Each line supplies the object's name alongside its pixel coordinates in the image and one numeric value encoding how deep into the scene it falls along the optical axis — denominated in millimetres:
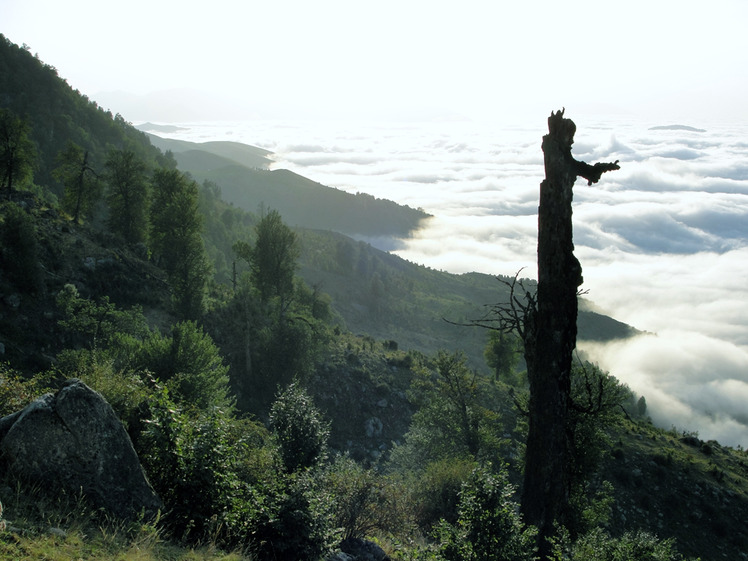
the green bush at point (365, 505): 16172
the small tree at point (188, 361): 27684
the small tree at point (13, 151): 46438
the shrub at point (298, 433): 15461
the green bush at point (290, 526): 11383
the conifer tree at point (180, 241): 44594
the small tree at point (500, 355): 66438
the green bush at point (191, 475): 11000
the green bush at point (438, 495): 20328
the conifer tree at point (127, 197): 53500
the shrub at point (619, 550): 9414
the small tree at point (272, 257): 50750
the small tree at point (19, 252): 32969
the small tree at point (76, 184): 53125
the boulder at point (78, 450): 9656
